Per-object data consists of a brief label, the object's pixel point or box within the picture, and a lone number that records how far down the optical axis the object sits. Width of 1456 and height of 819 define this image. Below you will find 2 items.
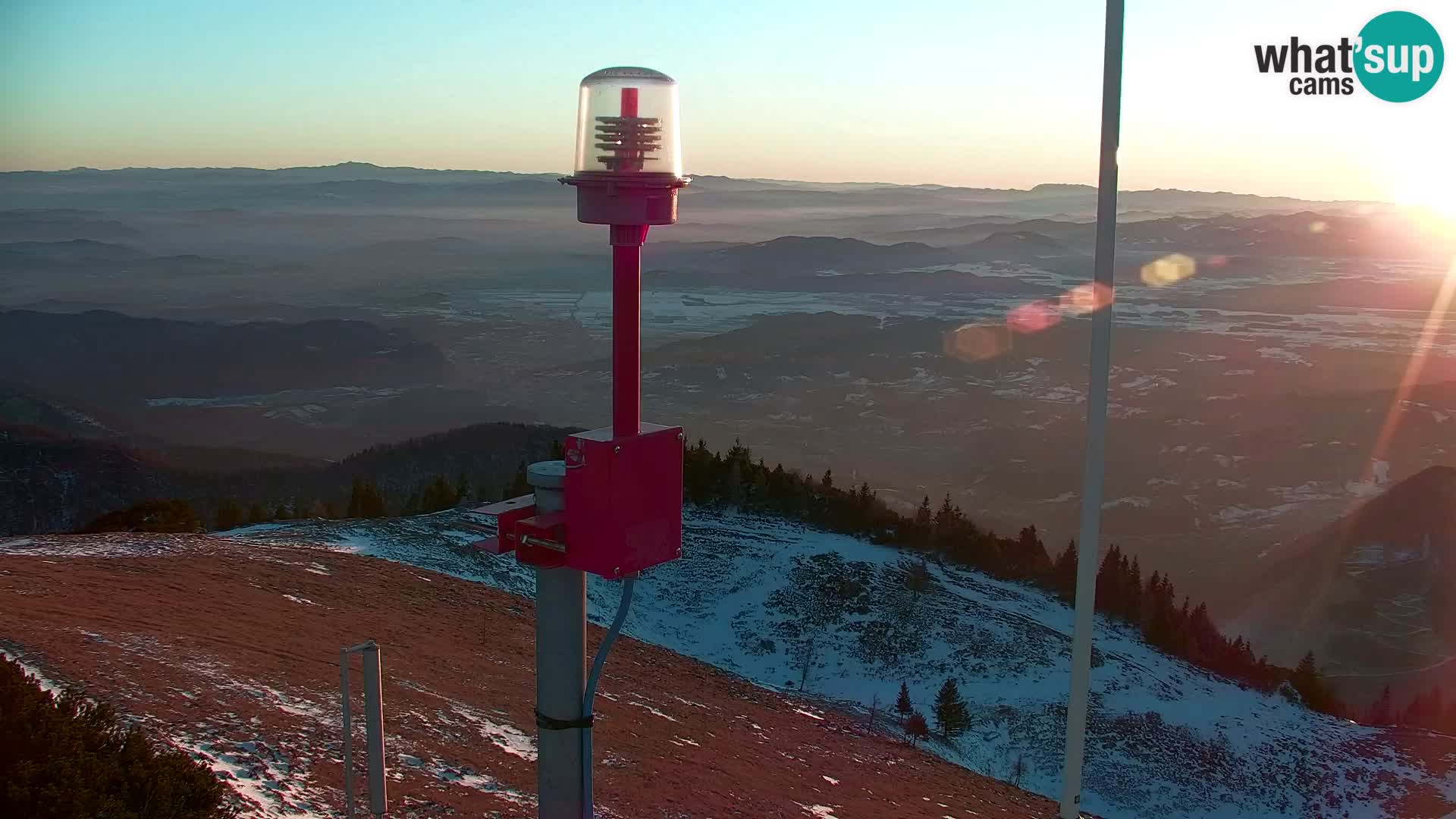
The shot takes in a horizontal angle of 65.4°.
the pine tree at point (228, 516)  31.21
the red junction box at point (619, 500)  4.84
